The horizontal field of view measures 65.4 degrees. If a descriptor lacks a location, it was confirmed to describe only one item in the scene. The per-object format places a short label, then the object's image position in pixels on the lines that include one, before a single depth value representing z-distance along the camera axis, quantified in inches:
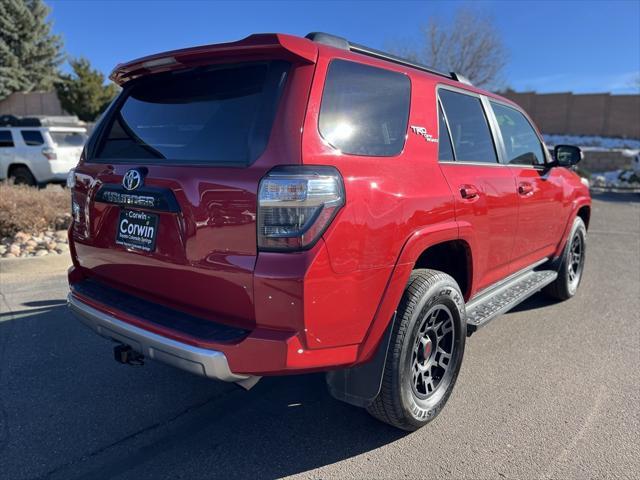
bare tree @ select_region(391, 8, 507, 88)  1182.9
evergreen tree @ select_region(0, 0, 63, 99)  1456.7
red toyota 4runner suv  86.0
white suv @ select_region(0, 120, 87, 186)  504.7
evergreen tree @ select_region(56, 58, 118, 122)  1432.1
